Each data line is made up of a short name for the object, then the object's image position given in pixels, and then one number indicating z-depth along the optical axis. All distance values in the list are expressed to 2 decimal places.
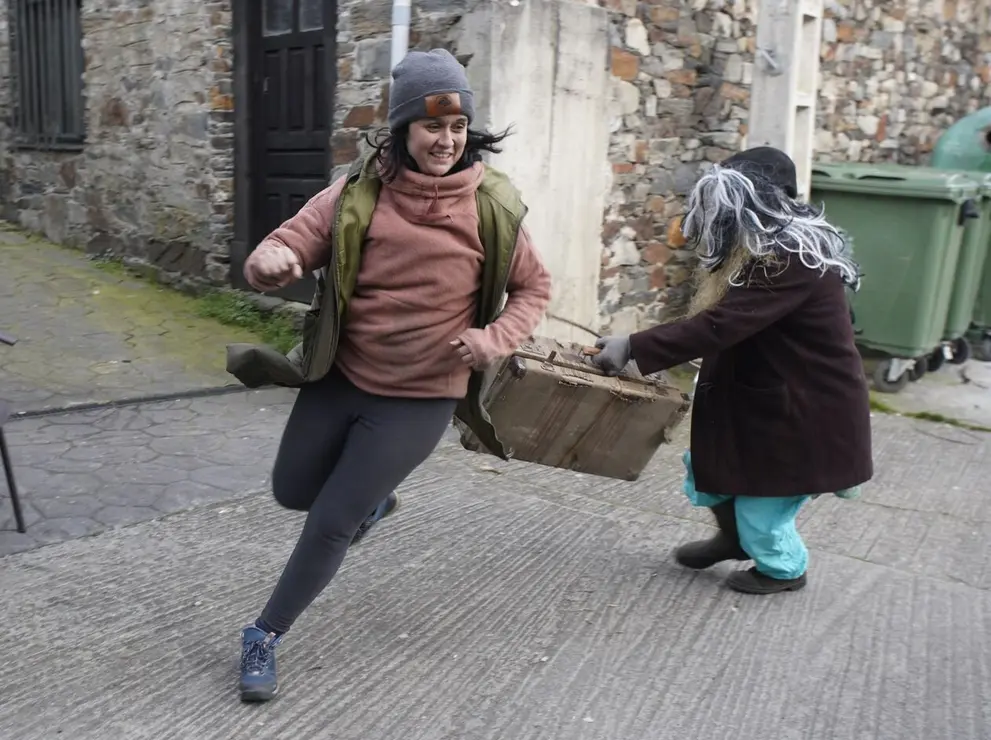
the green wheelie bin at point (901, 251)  6.33
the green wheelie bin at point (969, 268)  6.80
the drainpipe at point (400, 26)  5.44
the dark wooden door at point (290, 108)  6.49
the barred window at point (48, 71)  8.53
